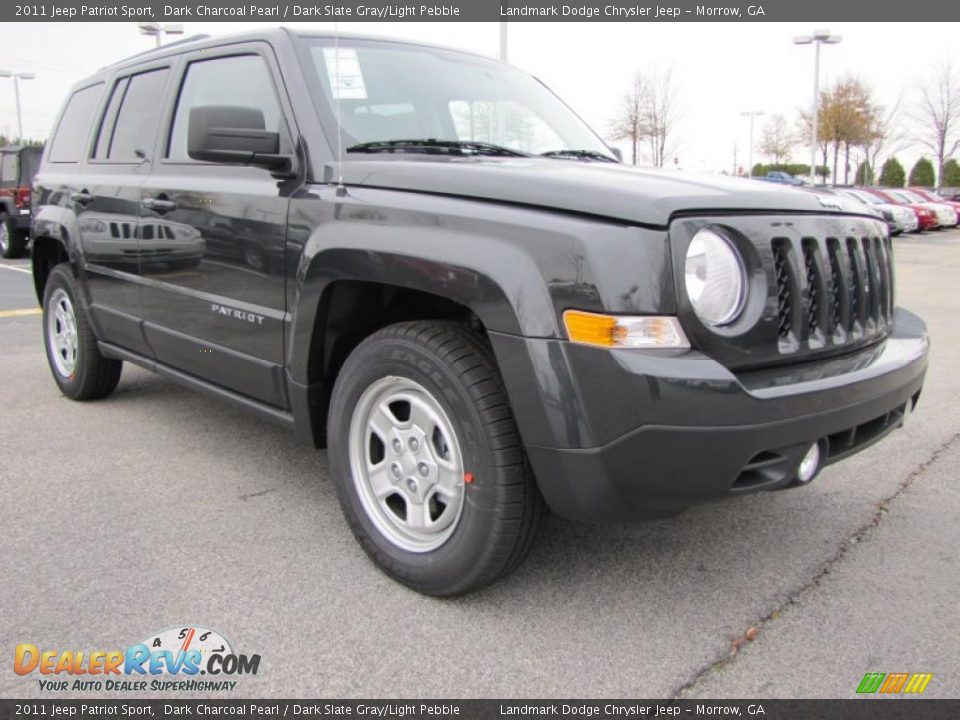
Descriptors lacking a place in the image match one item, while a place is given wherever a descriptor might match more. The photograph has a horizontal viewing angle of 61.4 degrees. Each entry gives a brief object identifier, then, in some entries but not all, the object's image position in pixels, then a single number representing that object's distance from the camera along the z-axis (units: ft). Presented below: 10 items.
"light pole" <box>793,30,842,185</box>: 95.91
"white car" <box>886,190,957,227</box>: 95.04
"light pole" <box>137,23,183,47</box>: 66.23
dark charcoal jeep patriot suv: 6.82
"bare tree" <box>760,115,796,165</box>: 171.22
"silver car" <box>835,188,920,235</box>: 83.35
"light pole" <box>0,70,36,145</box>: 126.67
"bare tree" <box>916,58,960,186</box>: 134.00
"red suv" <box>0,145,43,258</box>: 48.98
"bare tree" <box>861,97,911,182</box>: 136.87
